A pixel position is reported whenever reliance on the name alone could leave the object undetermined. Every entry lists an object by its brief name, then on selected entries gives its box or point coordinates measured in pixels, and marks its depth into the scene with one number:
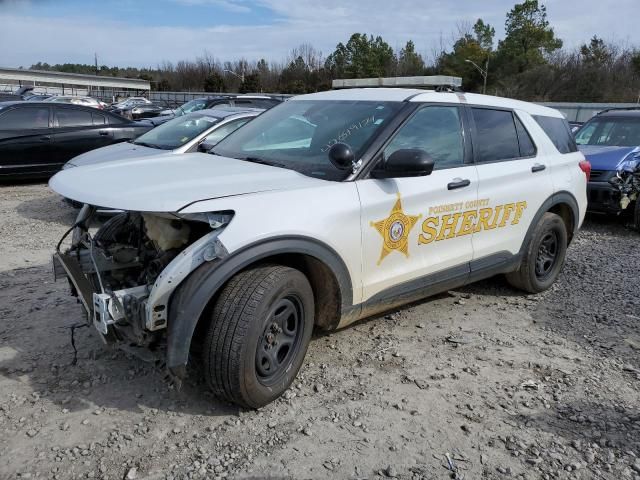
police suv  2.80
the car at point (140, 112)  25.85
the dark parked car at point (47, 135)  9.40
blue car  7.91
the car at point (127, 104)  32.58
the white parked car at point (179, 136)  7.17
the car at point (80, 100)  28.93
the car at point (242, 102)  13.09
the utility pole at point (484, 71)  63.24
